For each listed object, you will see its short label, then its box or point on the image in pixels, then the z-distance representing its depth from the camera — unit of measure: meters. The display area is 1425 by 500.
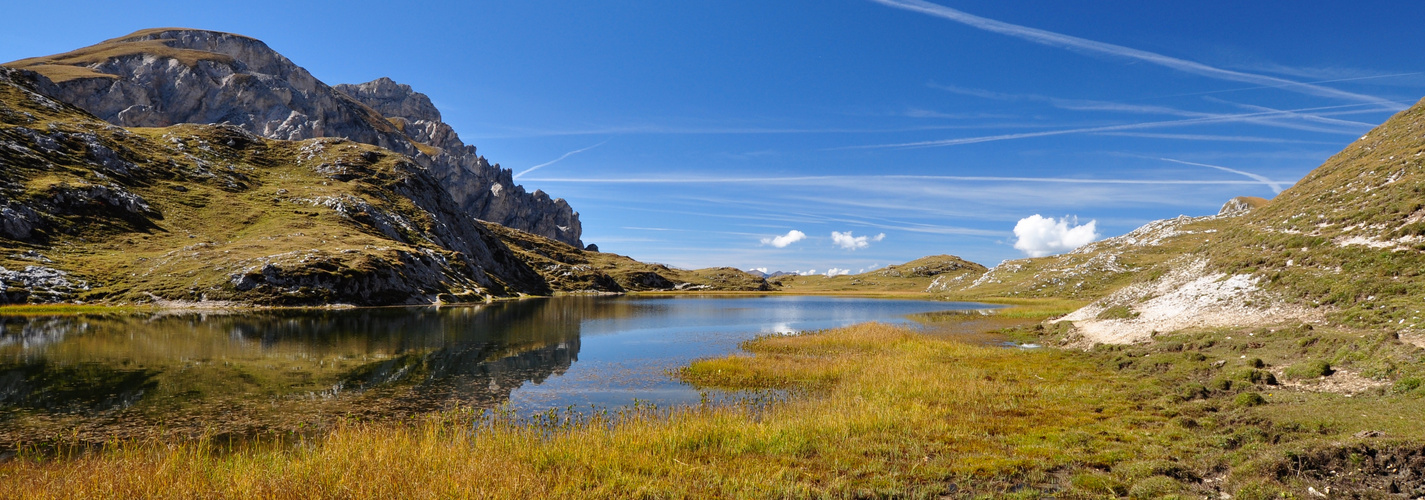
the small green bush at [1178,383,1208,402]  22.95
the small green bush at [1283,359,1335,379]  22.27
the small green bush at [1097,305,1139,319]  45.88
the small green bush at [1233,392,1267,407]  20.14
